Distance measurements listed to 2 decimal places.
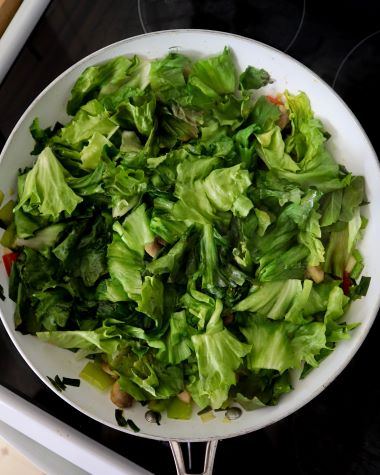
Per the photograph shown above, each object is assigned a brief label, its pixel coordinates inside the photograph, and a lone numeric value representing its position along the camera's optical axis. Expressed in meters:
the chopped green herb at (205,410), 1.07
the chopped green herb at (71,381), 1.06
